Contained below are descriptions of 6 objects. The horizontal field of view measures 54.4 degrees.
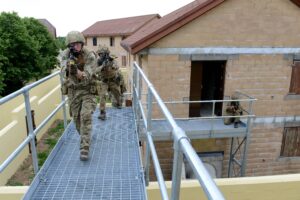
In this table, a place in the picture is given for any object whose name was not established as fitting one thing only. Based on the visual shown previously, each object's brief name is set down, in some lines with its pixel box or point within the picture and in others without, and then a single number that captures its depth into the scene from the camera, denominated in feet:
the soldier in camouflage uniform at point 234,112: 28.78
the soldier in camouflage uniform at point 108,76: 19.60
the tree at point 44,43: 76.02
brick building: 28.63
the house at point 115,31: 99.70
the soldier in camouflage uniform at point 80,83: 13.11
